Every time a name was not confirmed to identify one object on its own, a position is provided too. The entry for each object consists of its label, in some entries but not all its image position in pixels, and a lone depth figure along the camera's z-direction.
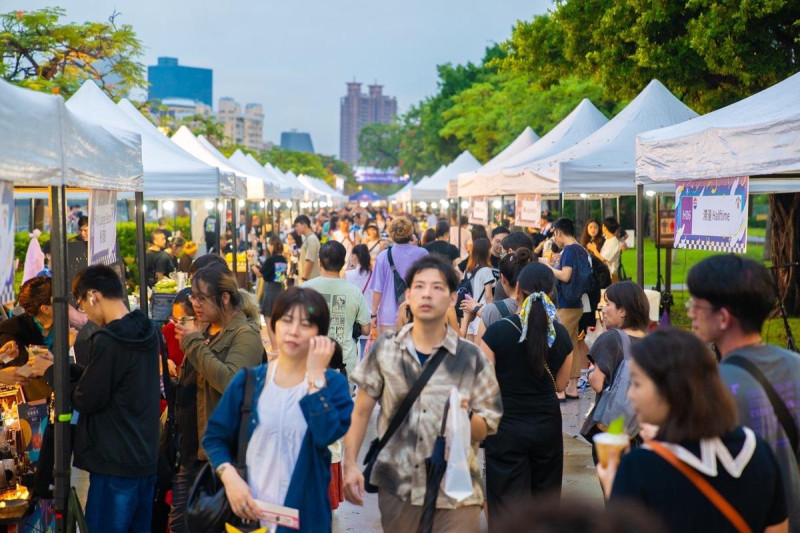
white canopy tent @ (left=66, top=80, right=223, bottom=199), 10.57
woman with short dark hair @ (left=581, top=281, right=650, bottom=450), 5.31
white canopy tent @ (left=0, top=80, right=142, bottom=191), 4.33
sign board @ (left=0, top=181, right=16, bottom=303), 4.32
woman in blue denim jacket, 3.55
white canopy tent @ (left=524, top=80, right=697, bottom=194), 12.03
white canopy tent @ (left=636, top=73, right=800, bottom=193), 5.97
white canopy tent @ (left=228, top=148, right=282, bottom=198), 23.47
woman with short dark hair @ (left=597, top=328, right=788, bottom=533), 2.62
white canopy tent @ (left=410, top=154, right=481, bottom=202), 30.77
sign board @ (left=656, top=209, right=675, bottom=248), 12.78
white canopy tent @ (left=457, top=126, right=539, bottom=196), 19.05
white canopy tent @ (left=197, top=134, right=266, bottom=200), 21.25
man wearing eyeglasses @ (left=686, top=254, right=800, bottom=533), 3.13
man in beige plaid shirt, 3.93
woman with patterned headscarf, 5.22
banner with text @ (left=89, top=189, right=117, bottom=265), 6.18
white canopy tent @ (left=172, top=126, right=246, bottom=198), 17.11
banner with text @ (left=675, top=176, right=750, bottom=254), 6.43
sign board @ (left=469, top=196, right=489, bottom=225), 20.61
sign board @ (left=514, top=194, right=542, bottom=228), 14.61
